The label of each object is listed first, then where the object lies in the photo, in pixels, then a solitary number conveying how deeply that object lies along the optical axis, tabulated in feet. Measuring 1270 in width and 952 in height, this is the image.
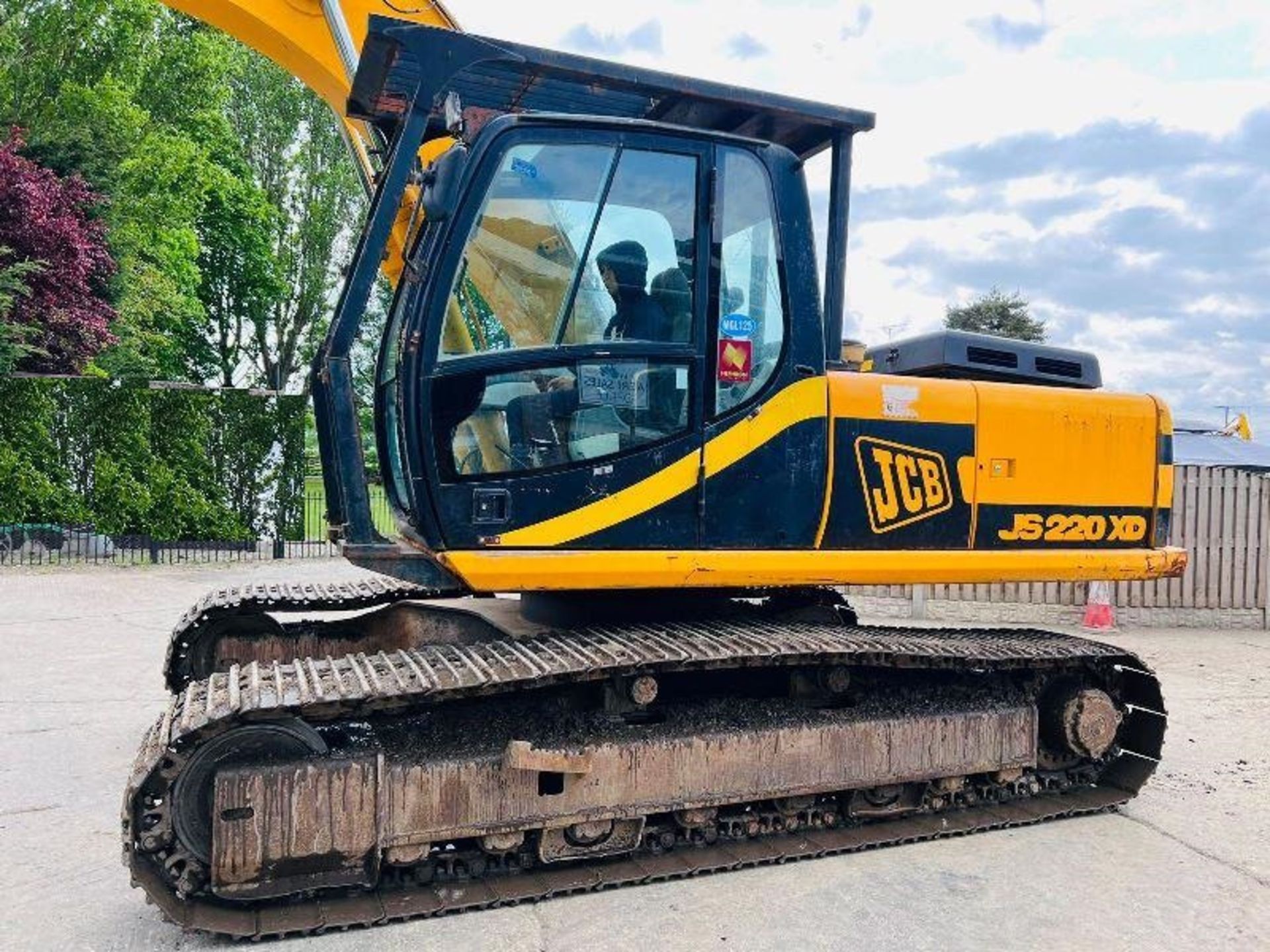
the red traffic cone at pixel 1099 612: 31.40
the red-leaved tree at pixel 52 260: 57.06
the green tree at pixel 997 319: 79.82
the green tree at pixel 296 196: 104.63
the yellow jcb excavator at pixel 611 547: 10.73
